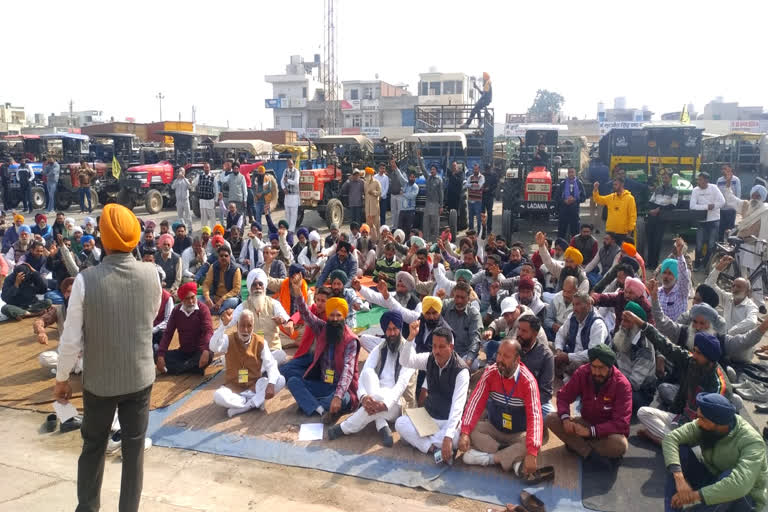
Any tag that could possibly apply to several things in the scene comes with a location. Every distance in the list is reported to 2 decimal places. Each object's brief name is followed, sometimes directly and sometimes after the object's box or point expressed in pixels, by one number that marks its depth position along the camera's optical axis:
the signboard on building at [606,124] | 34.92
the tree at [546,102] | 67.25
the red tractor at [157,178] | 18.06
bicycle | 7.82
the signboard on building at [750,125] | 41.25
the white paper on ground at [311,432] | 4.82
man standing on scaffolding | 17.58
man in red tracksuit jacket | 4.27
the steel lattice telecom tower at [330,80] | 49.53
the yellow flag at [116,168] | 18.59
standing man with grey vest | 2.96
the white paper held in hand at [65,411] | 4.08
